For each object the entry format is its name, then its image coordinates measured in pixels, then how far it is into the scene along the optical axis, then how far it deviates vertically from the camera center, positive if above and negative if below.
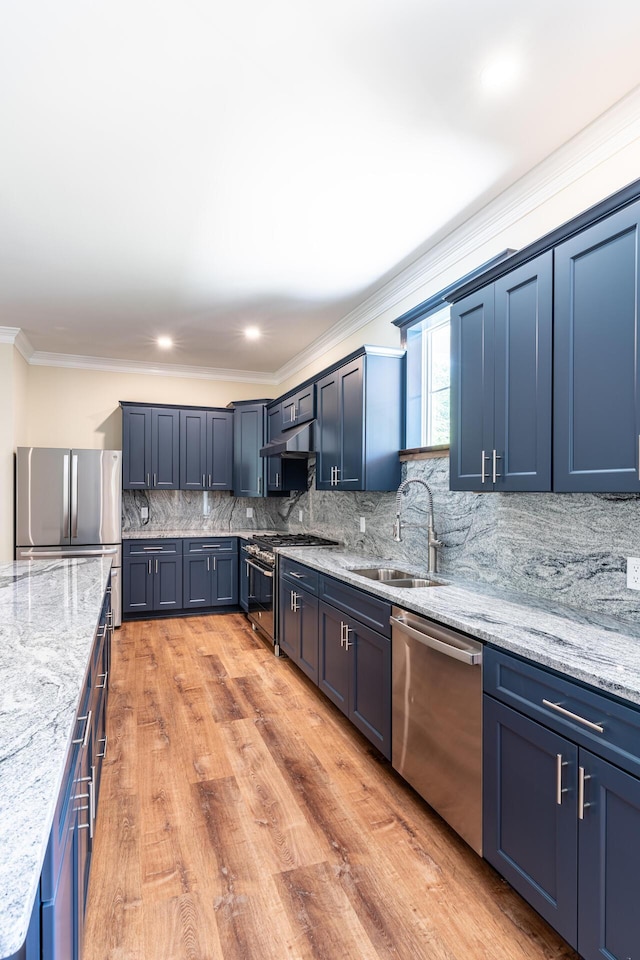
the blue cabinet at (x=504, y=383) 2.01 +0.43
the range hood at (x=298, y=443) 4.46 +0.34
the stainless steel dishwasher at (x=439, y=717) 1.89 -0.94
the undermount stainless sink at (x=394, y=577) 3.03 -0.57
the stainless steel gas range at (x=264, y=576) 4.41 -0.85
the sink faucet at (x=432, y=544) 3.09 -0.36
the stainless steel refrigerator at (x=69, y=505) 5.02 -0.22
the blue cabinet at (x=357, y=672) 2.57 -1.04
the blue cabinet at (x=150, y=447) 5.70 +0.38
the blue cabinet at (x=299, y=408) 4.55 +0.70
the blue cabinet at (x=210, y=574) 5.64 -0.99
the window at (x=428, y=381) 3.35 +0.68
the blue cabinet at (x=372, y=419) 3.57 +0.44
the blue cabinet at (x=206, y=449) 5.97 +0.38
